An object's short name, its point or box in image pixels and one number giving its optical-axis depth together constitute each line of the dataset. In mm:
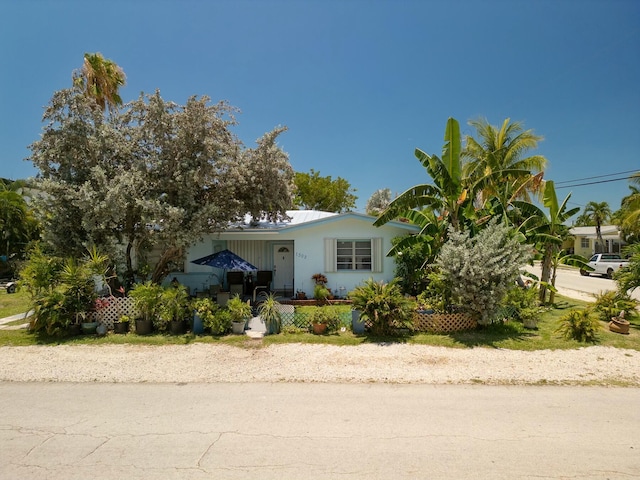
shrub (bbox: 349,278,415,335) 8961
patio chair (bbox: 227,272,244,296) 14695
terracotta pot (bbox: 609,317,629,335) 9383
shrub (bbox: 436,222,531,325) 8914
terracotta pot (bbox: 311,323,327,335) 9492
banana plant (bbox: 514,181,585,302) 12289
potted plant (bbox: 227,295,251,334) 9570
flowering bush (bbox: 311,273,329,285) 14266
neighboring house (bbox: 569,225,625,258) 35634
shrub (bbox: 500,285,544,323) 10156
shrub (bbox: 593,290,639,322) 10320
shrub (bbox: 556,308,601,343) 8781
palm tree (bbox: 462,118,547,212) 15702
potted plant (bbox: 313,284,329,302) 13664
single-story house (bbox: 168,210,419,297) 14344
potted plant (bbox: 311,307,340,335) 9508
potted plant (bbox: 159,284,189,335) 9578
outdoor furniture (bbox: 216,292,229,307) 12227
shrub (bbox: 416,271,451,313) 9758
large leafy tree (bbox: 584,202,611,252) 39656
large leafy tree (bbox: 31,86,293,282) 10180
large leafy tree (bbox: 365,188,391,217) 45422
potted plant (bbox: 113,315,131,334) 9742
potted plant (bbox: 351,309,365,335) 9453
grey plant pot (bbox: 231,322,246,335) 9570
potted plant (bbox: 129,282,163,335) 9664
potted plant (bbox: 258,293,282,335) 9539
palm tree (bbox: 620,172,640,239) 23453
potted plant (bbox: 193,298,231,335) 9453
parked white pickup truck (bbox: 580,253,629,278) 25219
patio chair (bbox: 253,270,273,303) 15055
